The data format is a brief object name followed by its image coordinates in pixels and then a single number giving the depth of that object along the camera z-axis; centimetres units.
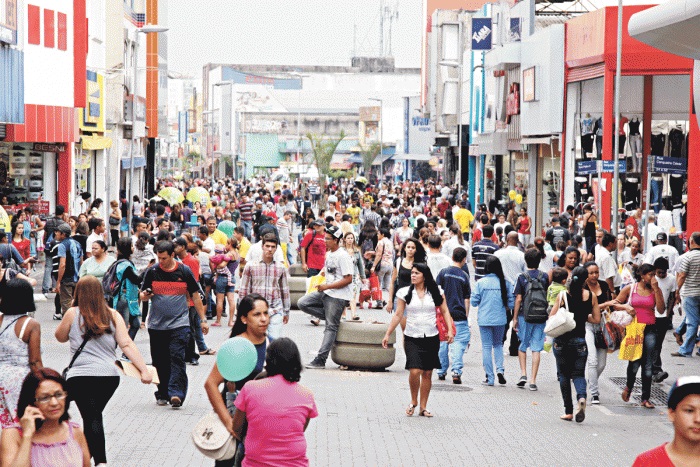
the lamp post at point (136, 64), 3422
